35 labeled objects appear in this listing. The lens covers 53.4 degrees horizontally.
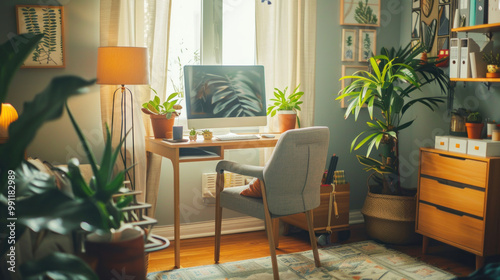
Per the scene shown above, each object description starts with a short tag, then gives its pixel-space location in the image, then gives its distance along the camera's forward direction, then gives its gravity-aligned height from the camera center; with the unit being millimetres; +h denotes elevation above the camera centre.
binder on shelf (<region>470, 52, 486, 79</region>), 3227 +170
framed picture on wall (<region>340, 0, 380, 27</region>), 4066 +641
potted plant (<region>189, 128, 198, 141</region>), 3277 -298
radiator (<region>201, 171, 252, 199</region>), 3771 -698
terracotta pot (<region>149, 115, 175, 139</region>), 3287 -240
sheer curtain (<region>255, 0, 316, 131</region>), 3756 +336
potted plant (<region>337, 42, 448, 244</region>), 3490 -449
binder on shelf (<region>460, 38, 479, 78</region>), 3254 +246
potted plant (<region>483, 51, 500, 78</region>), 3127 +169
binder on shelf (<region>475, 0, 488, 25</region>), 3133 +497
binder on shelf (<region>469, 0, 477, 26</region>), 3209 +499
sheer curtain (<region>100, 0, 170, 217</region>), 3209 +308
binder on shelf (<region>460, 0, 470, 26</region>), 3283 +513
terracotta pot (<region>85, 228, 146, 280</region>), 1137 -383
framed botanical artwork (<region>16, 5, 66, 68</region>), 3098 +377
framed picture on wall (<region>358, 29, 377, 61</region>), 4168 +392
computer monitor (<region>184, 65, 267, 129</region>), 3379 -42
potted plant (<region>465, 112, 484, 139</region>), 3266 -229
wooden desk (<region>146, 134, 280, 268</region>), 3078 -378
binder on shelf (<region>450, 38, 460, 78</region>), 3330 +218
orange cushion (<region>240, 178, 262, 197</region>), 2947 -591
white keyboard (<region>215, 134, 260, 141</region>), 3270 -316
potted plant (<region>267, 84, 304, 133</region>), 3621 -133
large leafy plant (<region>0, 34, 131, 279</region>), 997 -233
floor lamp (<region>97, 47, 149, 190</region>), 2891 +141
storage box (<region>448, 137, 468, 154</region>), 3170 -350
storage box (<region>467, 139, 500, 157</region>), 3004 -349
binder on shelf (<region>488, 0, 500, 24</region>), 3016 +483
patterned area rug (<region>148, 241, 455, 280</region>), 3016 -1122
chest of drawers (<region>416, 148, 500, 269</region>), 2975 -702
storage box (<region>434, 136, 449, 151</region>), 3311 -350
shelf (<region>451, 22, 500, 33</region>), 3063 +395
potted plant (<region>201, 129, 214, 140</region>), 3318 -300
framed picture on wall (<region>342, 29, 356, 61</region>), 4105 +380
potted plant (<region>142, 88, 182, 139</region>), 3266 -165
